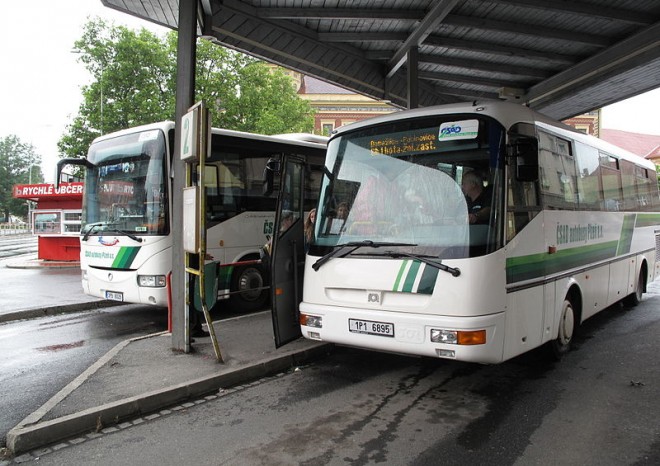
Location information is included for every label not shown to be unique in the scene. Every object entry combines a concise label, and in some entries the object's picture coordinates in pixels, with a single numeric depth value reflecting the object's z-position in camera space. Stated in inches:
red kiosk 746.8
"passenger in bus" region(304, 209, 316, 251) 225.5
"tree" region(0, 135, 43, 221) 3494.1
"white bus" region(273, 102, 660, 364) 181.8
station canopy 334.6
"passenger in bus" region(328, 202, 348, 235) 213.7
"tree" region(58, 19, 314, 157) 1137.4
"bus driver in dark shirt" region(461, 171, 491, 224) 185.0
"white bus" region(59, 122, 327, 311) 325.7
